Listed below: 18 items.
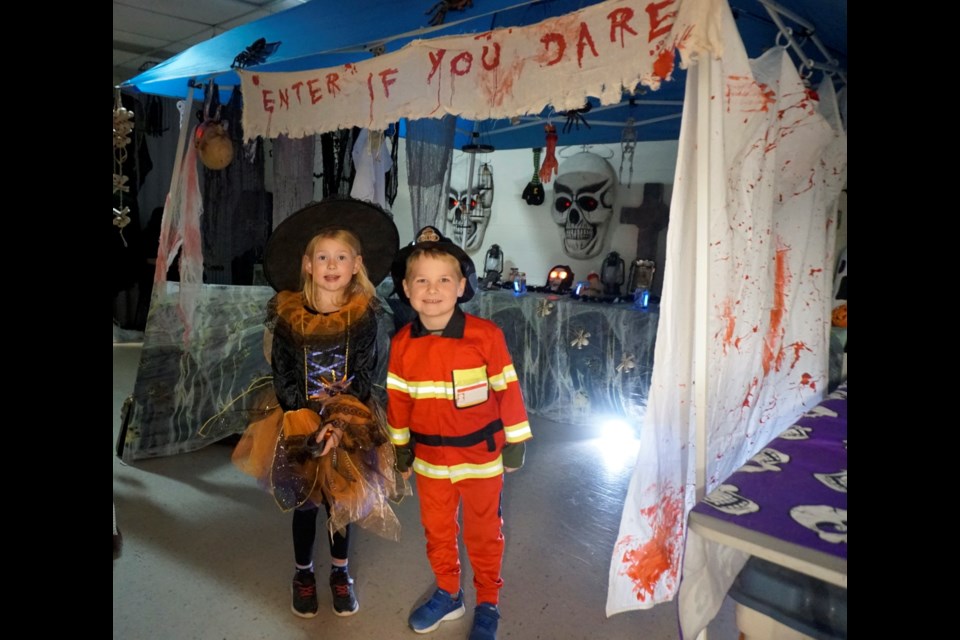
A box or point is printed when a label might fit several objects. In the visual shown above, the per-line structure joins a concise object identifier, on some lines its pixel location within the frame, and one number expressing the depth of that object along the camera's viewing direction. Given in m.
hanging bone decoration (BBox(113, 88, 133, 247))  3.38
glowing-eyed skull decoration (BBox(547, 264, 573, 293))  4.90
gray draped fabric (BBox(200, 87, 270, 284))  3.89
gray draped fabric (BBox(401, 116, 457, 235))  3.55
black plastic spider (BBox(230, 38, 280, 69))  3.26
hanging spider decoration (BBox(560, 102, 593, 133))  3.91
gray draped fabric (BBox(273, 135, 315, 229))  3.73
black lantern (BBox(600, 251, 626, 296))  4.74
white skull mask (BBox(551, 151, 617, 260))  5.11
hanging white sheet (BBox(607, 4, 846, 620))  1.87
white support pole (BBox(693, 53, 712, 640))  1.83
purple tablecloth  1.22
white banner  1.83
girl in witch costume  2.03
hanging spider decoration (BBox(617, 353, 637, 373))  4.07
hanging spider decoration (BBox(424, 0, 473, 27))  2.78
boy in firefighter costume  1.96
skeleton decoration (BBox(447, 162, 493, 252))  5.86
